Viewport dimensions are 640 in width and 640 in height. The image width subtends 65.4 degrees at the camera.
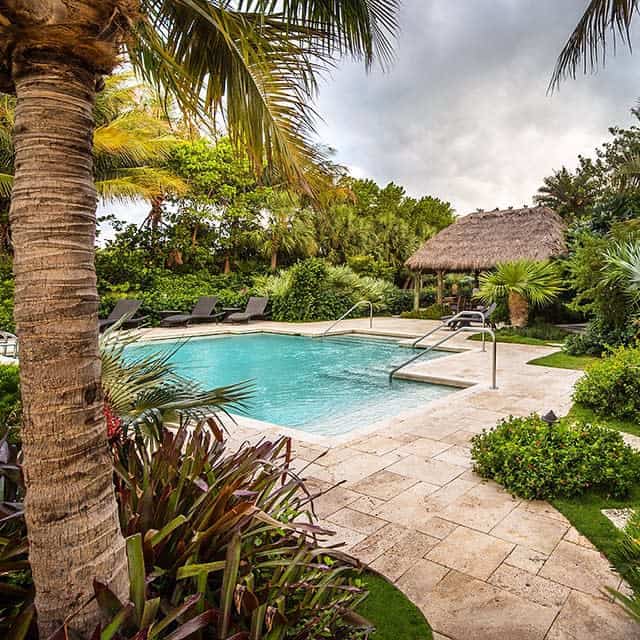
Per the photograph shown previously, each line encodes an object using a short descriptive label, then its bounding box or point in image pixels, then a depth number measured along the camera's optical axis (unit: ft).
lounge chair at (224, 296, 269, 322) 55.90
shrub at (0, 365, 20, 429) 10.08
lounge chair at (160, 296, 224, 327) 51.27
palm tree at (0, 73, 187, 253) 43.01
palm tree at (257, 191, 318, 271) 68.50
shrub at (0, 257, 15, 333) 43.09
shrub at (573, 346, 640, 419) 18.66
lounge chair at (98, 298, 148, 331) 46.79
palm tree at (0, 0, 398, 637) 4.47
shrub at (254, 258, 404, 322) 58.65
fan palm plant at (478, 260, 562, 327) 45.19
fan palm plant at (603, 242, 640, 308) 21.76
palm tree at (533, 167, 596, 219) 88.07
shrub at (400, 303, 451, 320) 62.75
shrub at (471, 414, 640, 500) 12.11
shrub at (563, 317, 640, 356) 31.68
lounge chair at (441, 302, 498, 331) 46.64
